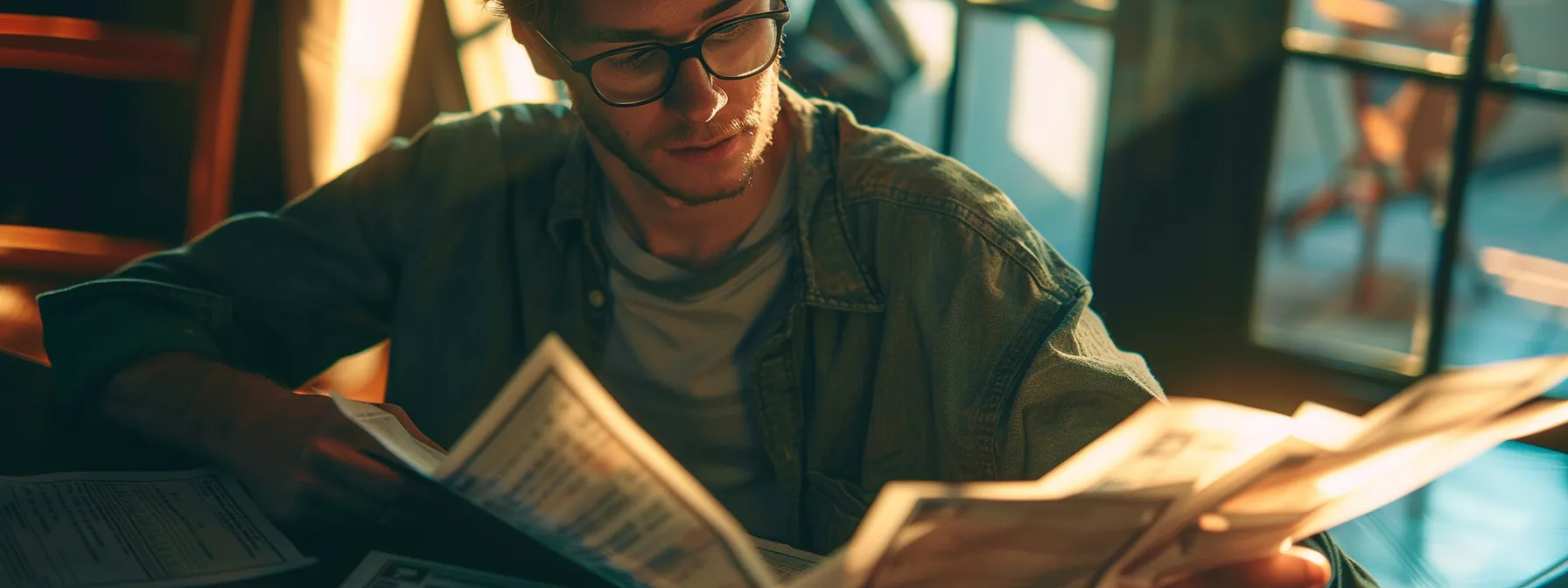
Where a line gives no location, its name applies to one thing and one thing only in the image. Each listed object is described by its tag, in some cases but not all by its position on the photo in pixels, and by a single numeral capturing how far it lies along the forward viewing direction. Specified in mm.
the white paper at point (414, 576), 648
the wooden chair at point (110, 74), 1522
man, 845
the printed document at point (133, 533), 626
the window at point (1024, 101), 1773
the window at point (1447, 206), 1519
